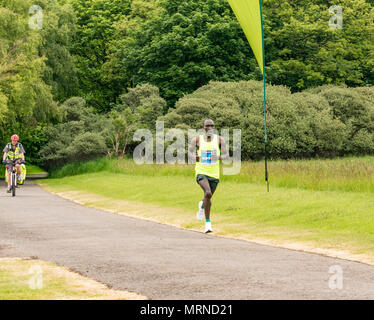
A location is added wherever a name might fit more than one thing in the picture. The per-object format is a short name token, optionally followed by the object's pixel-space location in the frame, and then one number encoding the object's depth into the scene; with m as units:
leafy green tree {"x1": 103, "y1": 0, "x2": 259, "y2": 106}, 54.31
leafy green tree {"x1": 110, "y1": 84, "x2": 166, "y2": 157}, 45.72
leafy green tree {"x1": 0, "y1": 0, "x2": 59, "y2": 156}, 41.28
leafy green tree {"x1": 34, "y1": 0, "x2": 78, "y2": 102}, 55.18
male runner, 14.39
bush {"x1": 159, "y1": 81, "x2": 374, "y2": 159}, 41.56
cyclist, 25.75
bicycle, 25.91
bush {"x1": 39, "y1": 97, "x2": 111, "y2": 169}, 46.22
